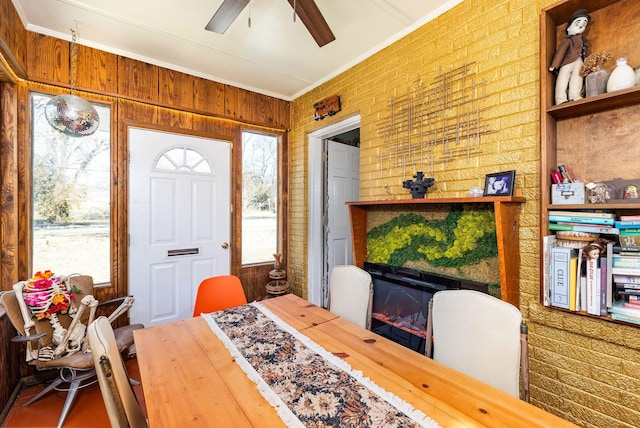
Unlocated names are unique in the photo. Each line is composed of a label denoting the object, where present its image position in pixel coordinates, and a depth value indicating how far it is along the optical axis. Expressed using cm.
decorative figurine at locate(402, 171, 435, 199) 198
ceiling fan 152
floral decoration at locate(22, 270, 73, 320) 183
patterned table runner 83
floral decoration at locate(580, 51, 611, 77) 137
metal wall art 183
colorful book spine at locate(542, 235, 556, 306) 147
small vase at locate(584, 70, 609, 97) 135
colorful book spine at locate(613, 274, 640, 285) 123
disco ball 202
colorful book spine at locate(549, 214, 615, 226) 132
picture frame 158
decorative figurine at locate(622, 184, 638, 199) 129
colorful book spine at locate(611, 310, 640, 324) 122
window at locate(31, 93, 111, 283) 227
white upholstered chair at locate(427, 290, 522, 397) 111
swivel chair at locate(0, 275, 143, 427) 178
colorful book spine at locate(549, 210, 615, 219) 132
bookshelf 133
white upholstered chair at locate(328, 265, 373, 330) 168
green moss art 176
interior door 351
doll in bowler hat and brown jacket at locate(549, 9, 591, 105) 142
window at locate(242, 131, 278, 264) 334
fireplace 197
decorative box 140
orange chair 197
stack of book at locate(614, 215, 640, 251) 125
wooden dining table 83
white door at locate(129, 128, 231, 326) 266
